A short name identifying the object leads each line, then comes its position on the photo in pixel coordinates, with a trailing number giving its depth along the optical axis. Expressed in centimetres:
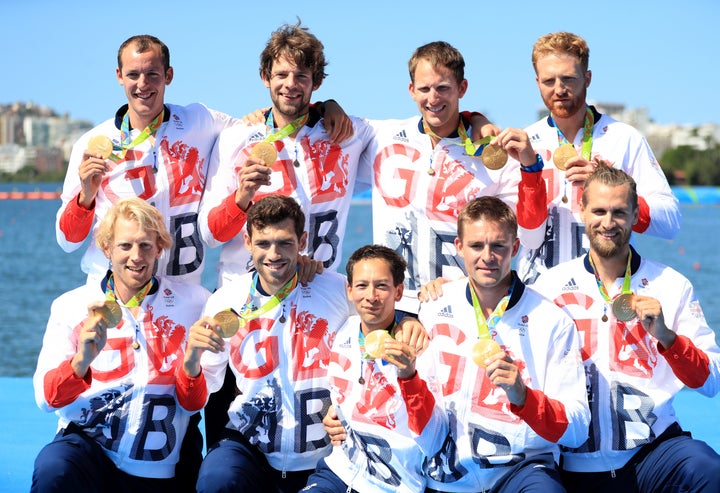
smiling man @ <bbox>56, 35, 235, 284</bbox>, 484
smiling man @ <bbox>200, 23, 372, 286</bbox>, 479
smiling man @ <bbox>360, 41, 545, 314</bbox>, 470
